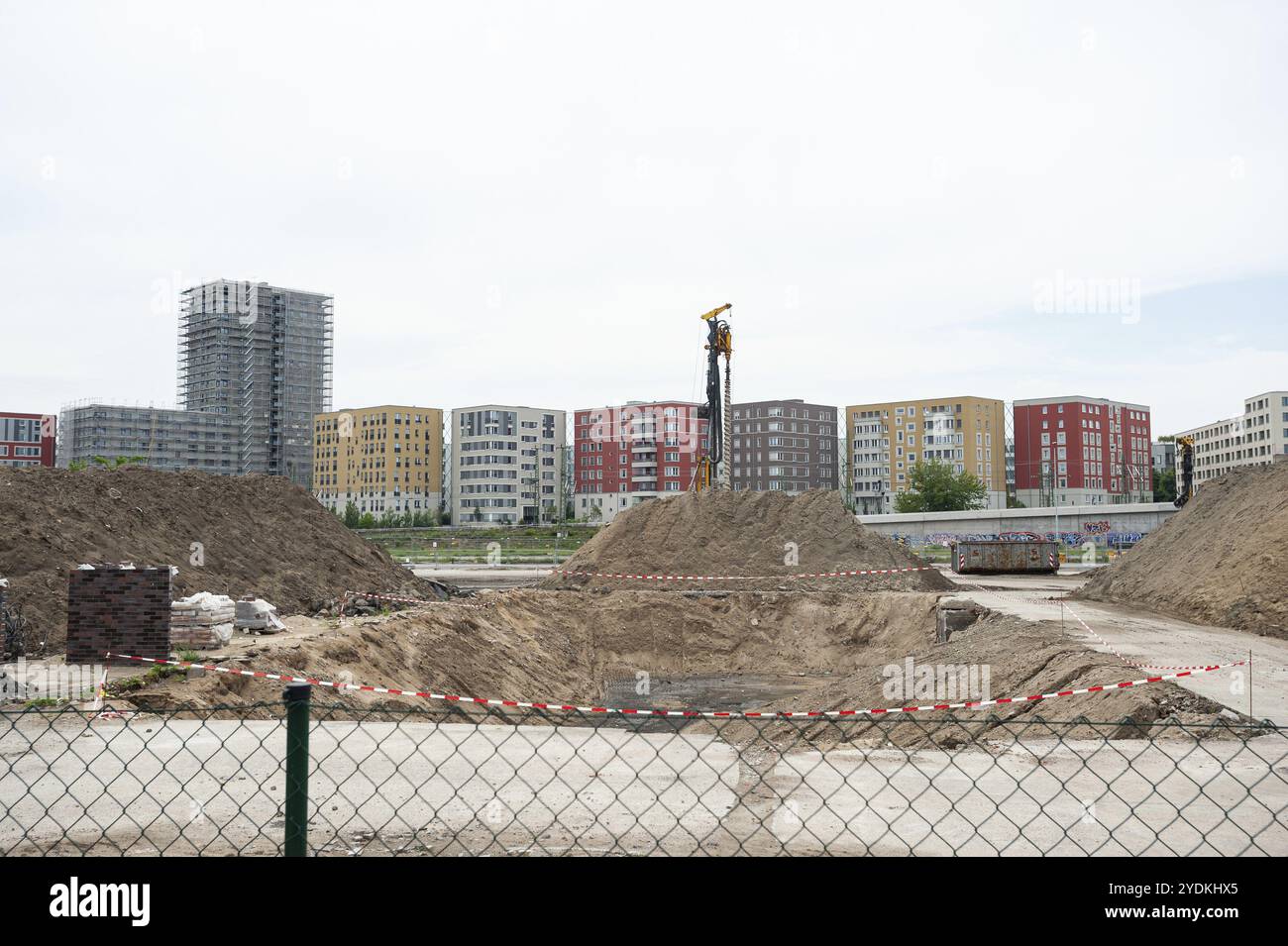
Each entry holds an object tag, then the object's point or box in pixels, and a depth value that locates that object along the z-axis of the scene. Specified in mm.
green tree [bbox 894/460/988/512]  94312
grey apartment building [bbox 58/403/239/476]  137500
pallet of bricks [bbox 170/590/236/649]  16062
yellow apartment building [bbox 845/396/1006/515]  114188
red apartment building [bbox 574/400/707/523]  120188
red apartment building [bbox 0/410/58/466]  132000
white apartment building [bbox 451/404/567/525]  118312
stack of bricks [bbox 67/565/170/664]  14039
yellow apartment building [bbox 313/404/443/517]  123062
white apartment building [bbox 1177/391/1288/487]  123688
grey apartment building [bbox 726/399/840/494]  122188
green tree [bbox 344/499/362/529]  93062
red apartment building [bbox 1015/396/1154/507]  115125
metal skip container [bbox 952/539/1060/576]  42656
